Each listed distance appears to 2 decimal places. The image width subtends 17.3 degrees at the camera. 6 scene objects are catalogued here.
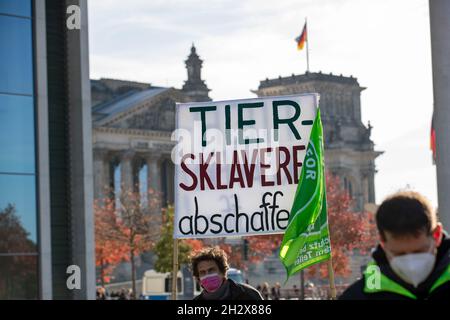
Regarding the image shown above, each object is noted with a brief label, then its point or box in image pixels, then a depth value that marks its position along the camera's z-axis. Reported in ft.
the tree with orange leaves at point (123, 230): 324.64
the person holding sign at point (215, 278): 29.83
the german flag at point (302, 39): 458.20
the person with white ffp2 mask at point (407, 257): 16.44
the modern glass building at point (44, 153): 87.72
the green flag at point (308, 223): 37.78
